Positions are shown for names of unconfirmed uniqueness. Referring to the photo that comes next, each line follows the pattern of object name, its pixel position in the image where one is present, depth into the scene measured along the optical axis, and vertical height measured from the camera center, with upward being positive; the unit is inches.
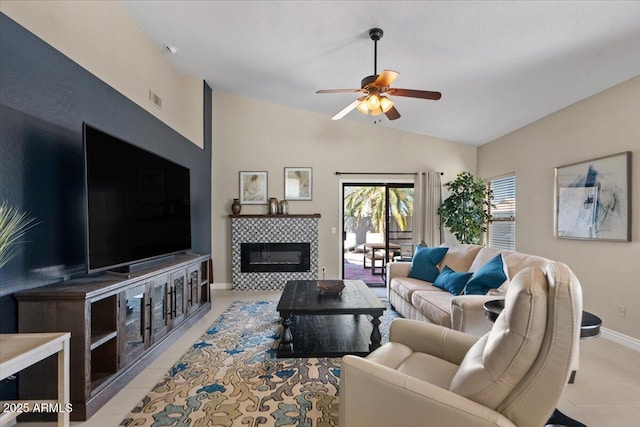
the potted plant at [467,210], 207.5 -0.7
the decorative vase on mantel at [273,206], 224.1 +3.3
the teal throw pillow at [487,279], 112.6 -26.3
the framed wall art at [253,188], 228.4 +17.1
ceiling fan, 109.5 +44.3
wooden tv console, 76.2 -34.8
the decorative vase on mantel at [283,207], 225.3 +2.5
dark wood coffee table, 109.6 -50.5
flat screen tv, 90.0 +3.0
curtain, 225.1 +1.8
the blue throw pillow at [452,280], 128.0 -31.4
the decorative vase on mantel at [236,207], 223.5 +2.8
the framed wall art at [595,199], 120.6 +4.0
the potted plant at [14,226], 73.4 -3.3
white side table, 53.4 -26.4
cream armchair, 40.2 -24.1
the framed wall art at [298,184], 229.8 +20.0
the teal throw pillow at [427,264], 154.8 -28.5
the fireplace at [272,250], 222.8 -29.5
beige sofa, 97.0 -35.8
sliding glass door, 235.1 -9.1
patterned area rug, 76.9 -52.9
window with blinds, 194.5 -3.4
